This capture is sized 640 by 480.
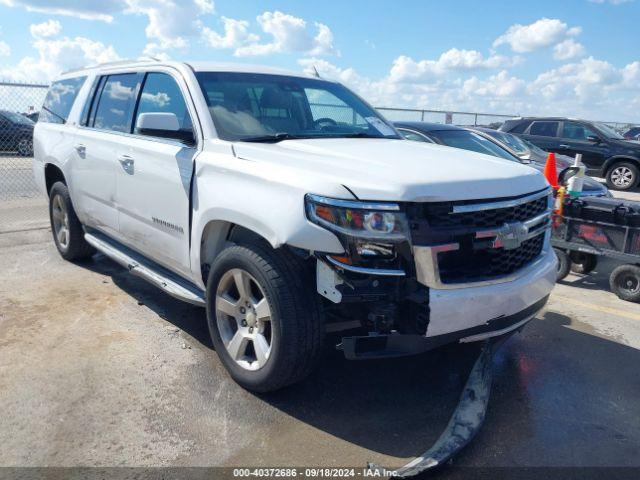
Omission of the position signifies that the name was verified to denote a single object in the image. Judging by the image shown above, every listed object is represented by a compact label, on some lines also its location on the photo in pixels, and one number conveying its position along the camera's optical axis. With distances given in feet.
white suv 8.75
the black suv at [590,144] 44.98
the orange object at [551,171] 20.46
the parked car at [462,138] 25.57
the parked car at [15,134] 54.52
